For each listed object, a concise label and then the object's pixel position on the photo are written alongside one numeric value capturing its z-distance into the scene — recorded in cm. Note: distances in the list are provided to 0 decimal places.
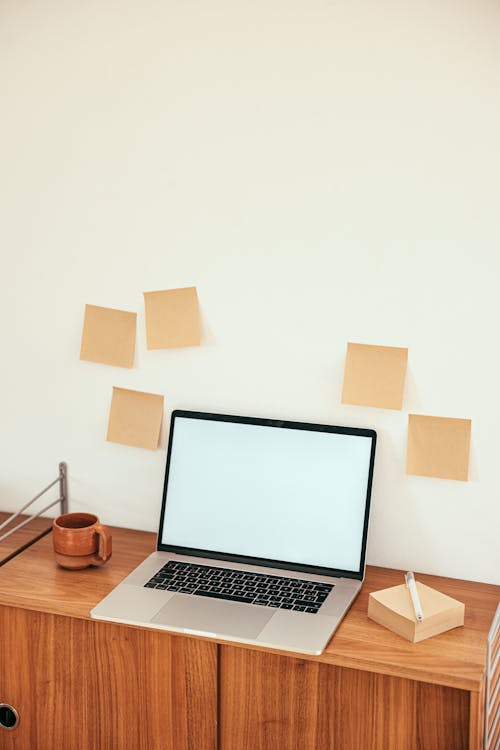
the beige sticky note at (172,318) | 181
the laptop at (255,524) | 161
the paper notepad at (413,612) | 149
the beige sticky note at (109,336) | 187
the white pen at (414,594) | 148
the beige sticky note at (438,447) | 169
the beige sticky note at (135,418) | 188
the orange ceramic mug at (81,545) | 171
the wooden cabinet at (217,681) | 144
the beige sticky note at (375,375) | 170
